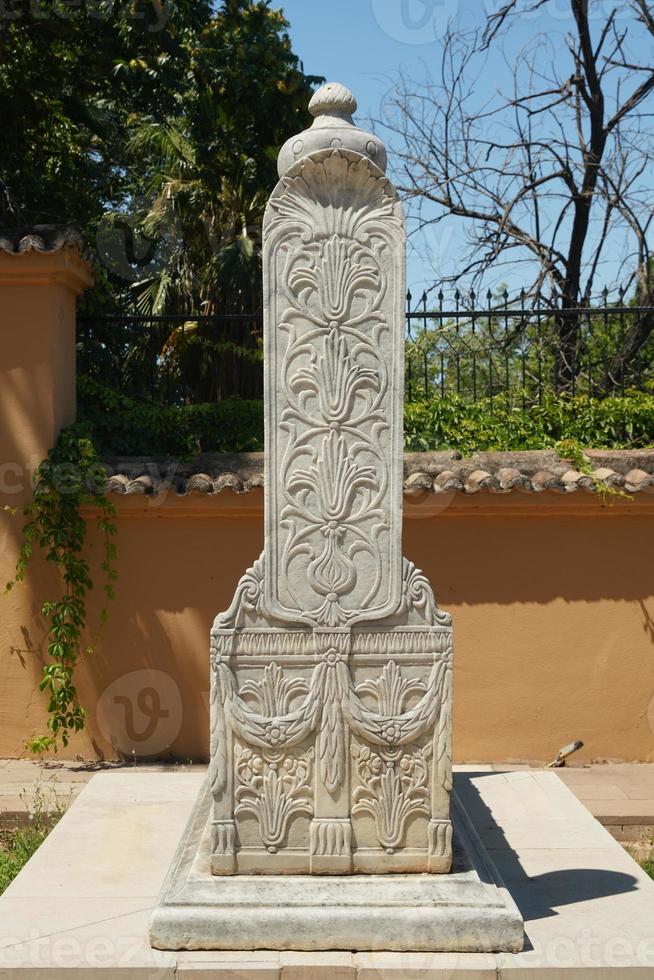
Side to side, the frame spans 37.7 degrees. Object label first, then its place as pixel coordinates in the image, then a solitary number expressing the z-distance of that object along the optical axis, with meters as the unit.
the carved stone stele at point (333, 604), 3.08
